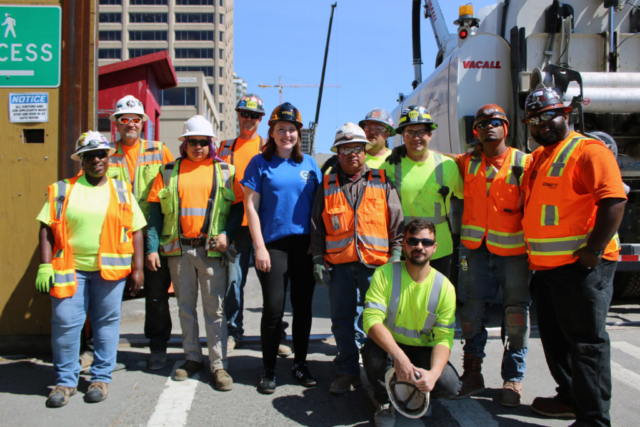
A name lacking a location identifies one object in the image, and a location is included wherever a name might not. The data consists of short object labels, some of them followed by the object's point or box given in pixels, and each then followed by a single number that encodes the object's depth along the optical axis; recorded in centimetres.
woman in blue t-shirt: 373
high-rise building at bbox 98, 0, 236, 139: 7450
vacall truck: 520
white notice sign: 438
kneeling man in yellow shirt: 311
